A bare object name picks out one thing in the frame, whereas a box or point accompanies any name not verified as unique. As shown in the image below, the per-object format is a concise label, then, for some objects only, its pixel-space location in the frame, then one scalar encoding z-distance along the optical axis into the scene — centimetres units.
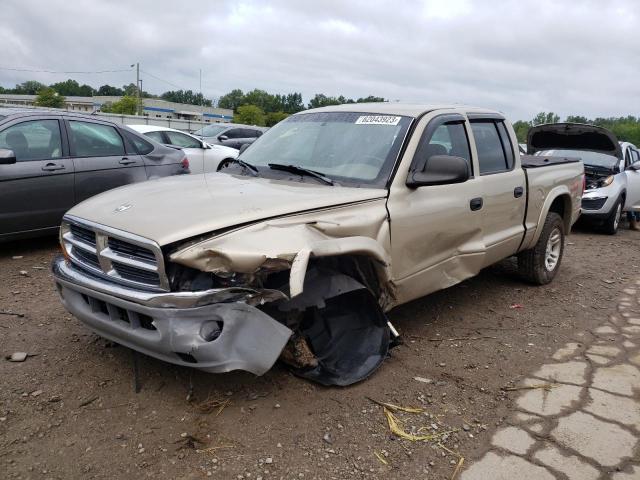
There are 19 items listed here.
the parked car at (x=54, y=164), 536
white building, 7542
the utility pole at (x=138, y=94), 6038
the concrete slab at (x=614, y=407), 311
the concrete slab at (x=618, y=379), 348
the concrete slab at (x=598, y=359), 388
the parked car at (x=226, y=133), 1798
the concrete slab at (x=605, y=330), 449
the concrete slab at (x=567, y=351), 394
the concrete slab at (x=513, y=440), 277
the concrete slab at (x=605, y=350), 404
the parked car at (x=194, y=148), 1082
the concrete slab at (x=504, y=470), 255
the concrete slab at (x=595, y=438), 276
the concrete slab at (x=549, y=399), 317
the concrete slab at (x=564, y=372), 357
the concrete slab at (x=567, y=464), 259
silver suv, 925
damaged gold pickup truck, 261
